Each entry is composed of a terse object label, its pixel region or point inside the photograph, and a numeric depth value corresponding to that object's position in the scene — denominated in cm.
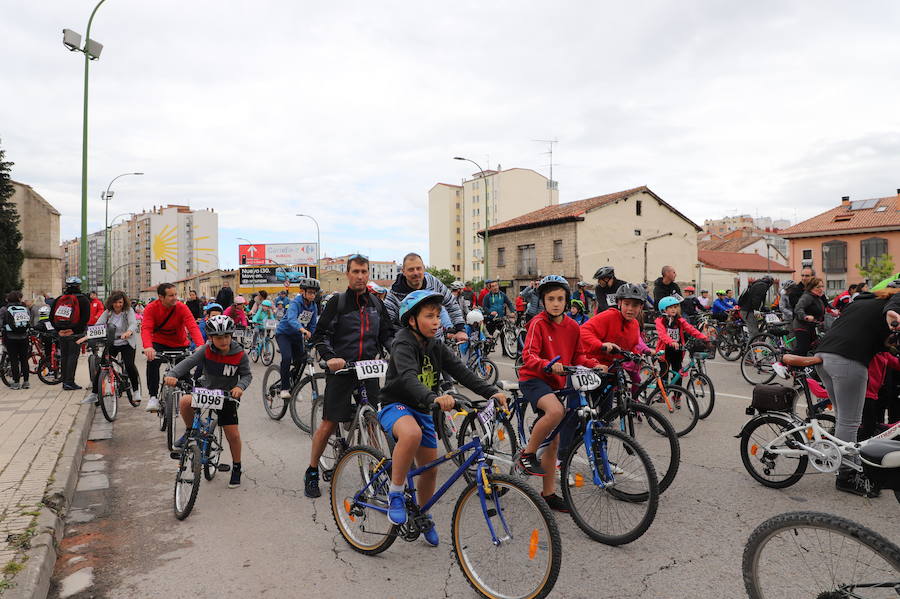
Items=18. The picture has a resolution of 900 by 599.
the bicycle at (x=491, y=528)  295
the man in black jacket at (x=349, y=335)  498
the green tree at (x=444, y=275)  8546
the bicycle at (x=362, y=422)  472
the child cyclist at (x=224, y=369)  518
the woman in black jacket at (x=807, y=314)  878
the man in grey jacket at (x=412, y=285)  618
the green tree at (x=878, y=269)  4231
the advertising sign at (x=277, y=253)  6781
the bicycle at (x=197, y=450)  461
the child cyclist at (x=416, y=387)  339
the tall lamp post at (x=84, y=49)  1545
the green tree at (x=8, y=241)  3631
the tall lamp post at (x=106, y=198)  3811
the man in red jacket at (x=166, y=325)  687
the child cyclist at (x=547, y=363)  429
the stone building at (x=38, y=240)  5206
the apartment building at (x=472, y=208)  8969
